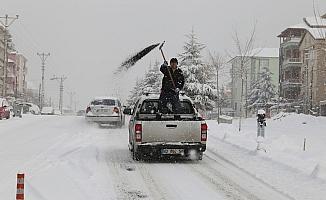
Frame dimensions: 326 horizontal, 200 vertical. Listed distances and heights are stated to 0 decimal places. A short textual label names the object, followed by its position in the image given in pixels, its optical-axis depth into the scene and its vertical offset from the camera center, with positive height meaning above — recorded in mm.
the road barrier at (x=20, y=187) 6211 -982
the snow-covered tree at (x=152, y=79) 60472 +3097
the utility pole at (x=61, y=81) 112900 +5072
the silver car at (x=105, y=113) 24922 -396
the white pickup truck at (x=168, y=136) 12430 -712
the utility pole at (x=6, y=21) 59216 +9278
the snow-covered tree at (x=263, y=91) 72562 +2155
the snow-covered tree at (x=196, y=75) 47281 +2754
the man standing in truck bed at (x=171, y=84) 13375 +538
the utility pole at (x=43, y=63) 91300 +6932
